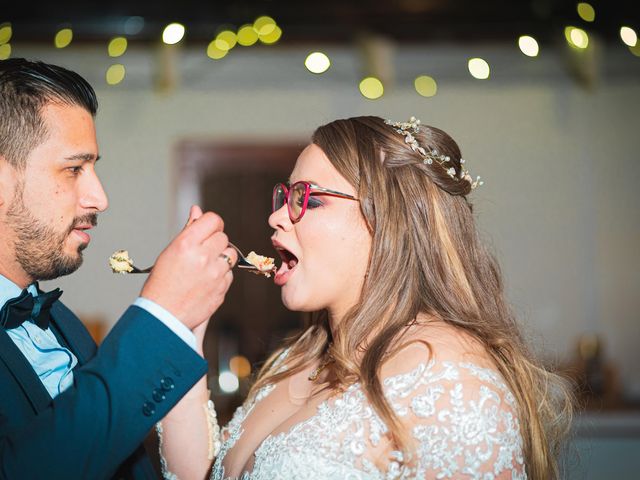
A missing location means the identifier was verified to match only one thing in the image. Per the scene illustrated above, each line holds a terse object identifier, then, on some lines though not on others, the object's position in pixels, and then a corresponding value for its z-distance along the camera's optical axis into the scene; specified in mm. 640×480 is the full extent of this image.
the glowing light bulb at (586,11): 3820
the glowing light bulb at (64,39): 3727
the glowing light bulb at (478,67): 3129
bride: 1749
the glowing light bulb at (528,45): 3037
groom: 1408
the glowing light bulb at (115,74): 5527
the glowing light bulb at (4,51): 3223
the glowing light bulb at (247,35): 5189
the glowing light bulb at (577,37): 3252
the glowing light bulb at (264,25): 5090
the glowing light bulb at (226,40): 5305
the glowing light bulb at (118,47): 4175
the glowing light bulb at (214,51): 5410
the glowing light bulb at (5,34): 3305
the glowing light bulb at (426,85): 5816
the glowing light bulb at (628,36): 3007
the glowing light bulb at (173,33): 3340
